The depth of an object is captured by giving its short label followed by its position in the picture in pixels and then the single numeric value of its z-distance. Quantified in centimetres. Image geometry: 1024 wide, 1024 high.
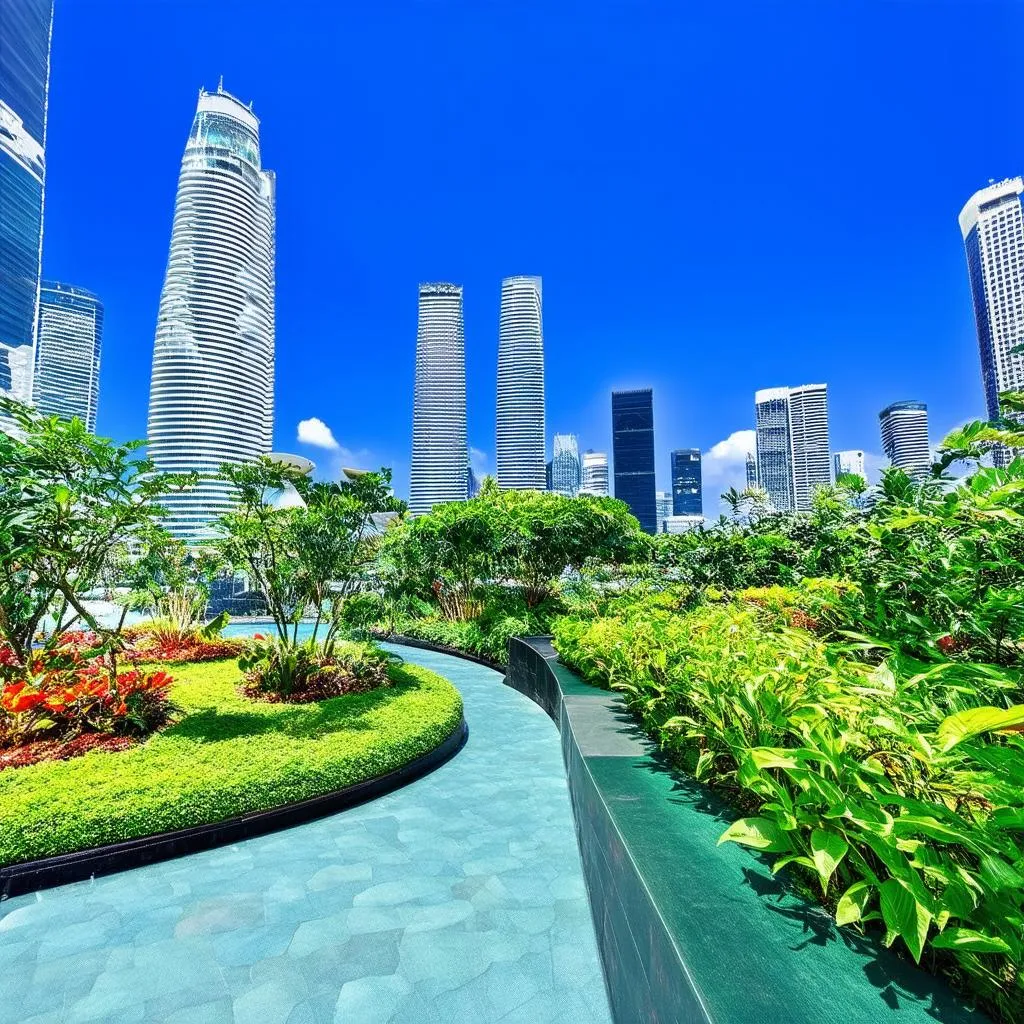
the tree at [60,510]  364
